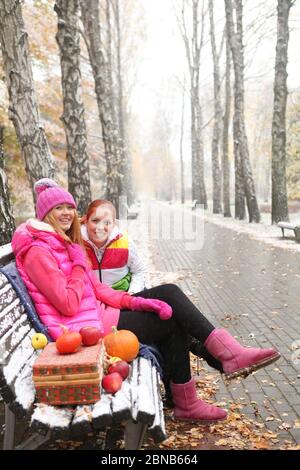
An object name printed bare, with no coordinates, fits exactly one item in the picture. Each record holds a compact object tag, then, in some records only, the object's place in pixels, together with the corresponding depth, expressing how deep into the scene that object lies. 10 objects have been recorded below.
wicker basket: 2.58
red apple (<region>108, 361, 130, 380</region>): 2.84
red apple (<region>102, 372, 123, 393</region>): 2.67
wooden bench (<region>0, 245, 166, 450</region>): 2.47
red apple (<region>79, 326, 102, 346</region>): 2.86
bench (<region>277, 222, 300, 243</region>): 13.42
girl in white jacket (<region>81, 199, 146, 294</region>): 4.11
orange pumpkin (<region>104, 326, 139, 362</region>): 3.09
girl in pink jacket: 3.20
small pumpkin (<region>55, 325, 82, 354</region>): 2.71
